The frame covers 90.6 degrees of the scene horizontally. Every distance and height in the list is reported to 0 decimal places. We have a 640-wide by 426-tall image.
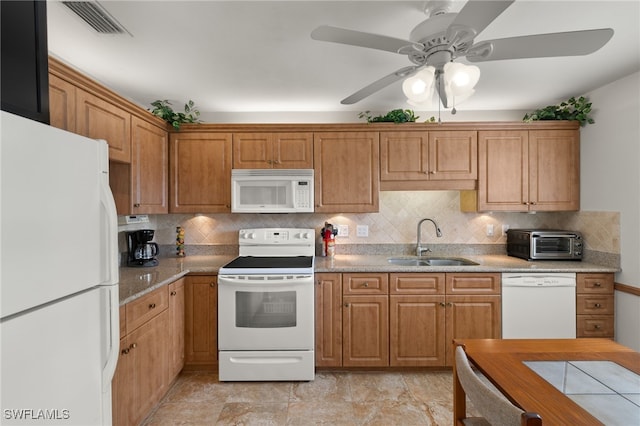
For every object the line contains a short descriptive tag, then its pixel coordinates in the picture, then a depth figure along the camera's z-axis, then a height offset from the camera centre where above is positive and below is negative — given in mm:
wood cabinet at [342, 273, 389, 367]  2688 -942
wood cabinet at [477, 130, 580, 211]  2992 +378
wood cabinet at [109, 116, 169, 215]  2375 +283
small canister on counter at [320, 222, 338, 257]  3148 -296
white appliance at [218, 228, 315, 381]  2541 -922
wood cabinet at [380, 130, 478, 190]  3000 +504
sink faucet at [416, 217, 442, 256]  3170 -325
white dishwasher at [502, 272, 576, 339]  2643 -807
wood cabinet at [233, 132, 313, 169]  3014 +566
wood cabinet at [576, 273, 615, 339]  2646 -788
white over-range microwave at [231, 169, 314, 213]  2938 +180
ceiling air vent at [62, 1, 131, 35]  1594 +1030
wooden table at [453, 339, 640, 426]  975 -627
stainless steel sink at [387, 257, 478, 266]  3158 -522
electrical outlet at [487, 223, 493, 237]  3301 -229
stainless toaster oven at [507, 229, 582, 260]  2910 -333
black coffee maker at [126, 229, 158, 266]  2654 -323
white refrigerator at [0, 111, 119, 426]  809 -204
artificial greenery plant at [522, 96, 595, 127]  2854 +908
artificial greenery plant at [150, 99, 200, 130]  2848 +881
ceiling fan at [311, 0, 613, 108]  1224 +723
